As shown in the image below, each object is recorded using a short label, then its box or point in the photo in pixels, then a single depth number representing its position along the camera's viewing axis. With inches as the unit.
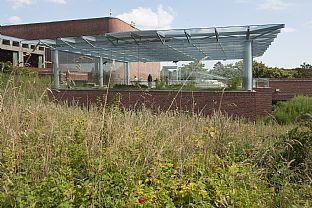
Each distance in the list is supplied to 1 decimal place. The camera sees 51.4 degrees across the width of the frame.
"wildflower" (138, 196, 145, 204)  96.1
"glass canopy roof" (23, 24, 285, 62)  540.3
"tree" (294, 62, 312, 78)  1364.2
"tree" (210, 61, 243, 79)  629.9
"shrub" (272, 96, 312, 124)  488.1
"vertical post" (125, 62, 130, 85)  967.6
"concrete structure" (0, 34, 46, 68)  1112.2
